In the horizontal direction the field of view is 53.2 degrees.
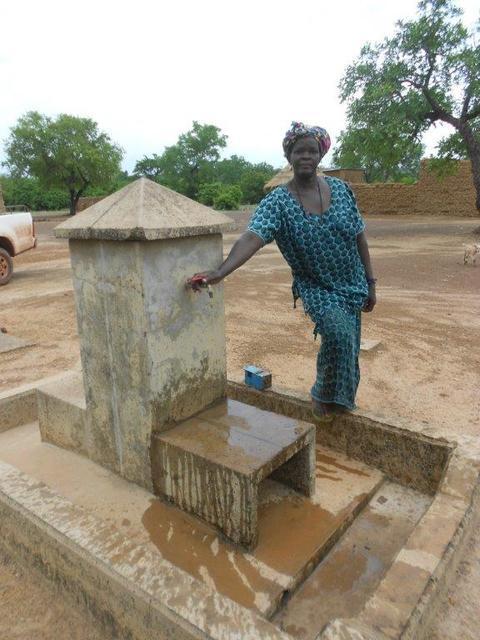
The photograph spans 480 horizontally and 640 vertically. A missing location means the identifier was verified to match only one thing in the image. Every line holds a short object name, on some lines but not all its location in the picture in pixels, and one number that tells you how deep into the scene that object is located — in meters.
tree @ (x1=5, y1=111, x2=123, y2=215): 30.16
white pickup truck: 9.25
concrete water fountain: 1.54
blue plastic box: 2.90
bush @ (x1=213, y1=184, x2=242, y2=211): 32.06
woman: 2.34
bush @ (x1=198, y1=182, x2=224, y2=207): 36.23
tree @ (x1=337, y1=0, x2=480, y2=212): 13.78
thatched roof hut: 27.72
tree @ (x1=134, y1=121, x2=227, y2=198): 51.44
